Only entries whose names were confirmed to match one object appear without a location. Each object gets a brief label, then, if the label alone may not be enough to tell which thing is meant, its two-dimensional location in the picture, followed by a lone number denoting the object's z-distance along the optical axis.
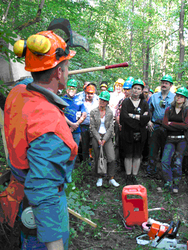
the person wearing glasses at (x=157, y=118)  5.22
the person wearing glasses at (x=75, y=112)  5.09
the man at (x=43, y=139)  1.15
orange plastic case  3.56
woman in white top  5.06
